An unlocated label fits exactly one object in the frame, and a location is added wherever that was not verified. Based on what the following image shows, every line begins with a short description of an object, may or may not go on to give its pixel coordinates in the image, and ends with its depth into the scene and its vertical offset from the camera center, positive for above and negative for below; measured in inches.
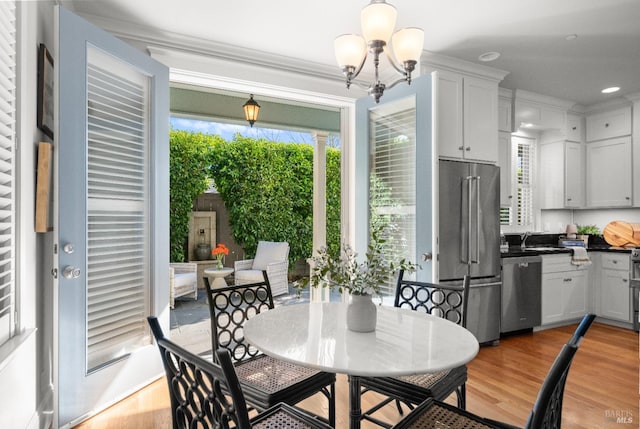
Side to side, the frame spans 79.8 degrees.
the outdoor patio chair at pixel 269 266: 233.3 -30.7
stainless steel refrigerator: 129.9 -6.8
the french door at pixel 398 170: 119.2 +16.4
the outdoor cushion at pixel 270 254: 244.1 -23.6
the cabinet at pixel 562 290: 163.9 -32.1
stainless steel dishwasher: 150.8 -30.5
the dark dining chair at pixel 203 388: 36.9 -18.2
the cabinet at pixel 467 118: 134.1 +36.2
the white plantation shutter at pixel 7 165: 62.6 +8.9
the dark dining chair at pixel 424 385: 65.1 -29.7
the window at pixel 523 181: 193.9 +18.4
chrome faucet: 186.3 -10.6
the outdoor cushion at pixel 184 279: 211.1 -34.7
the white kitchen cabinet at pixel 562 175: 192.9 +21.3
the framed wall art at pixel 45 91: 82.4 +28.3
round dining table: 48.3 -18.4
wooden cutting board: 175.6 -7.7
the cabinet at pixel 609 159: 181.6 +28.9
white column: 188.7 +10.3
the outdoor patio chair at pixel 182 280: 203.2 -35.0
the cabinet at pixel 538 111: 173.3 +49.9
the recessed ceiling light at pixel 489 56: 132.2 +56.5
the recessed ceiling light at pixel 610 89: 167.7 +57.0
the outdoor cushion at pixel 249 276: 232.1 -35.7
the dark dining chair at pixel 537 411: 38.5 -22.7
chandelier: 72.5 +35.0
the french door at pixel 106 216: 83.2 +0.4
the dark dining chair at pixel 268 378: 63.7 -29.0
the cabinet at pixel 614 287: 167.5 -31.5
